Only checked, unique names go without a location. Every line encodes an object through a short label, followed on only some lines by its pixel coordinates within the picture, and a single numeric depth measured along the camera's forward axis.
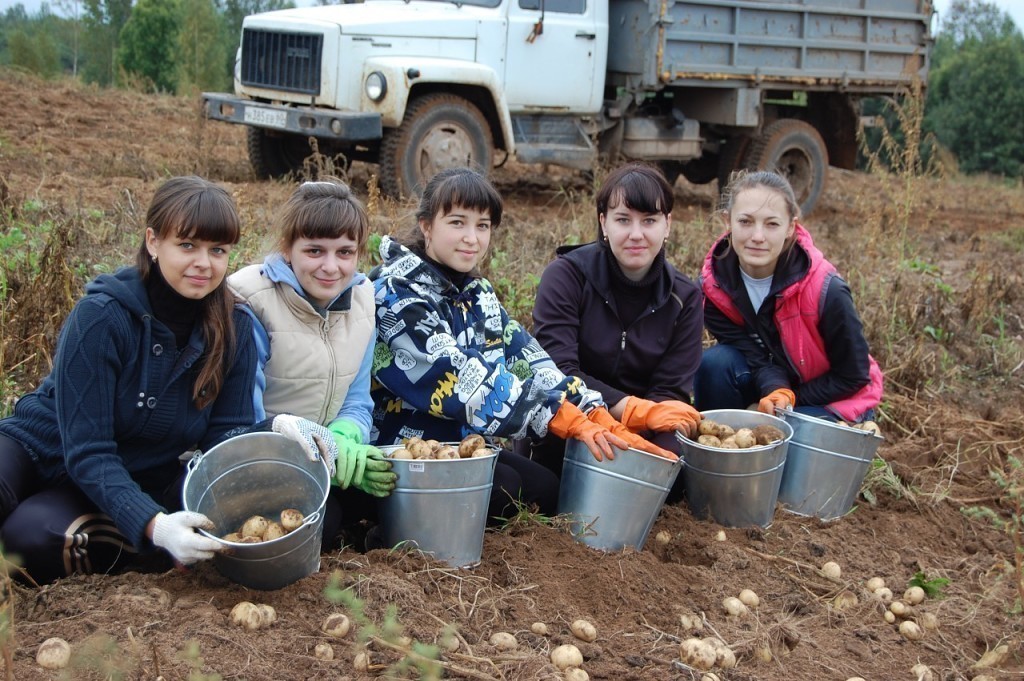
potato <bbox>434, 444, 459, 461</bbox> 2.91
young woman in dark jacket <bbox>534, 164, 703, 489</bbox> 3.58
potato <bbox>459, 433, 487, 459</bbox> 2.96
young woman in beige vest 2.94
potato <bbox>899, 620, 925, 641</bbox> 3.02
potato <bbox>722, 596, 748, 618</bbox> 2.93
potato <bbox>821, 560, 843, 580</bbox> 3.30
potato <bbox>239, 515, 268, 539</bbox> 2.53
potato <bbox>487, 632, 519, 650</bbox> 2.53
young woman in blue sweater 2.53
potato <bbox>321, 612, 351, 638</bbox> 2.40
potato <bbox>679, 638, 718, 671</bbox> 2.58
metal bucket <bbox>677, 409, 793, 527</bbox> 3.35
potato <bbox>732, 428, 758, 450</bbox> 3.36
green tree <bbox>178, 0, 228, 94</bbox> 21.25
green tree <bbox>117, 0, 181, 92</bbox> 27.09
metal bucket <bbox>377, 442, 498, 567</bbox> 2.85
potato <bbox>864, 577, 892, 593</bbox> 3.27
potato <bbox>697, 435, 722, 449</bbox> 3.38
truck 8.11
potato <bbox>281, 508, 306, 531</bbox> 2.54
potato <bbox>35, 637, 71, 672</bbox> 2.12
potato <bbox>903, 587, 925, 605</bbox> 3.25
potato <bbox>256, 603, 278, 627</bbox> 2.40
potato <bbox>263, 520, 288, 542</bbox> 2.51
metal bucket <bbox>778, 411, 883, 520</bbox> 3.69
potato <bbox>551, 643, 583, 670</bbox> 2.50
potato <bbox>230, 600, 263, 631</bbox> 2.37
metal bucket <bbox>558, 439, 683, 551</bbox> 3.15
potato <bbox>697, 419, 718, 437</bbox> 3.43
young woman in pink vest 3.86
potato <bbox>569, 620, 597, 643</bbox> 2.68
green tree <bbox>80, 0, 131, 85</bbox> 27.69
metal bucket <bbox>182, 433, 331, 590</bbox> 2.48
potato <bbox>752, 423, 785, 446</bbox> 3.42
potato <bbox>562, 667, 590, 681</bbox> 2.42
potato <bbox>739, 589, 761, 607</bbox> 3.02
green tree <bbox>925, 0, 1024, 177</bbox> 22.78
